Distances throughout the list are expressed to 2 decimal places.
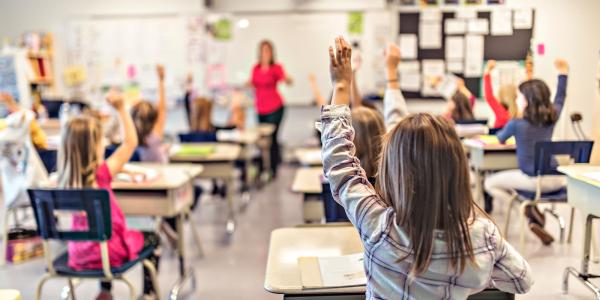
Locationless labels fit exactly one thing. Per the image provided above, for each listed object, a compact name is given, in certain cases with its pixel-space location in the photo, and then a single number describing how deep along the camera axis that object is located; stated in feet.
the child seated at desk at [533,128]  6.44
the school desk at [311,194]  8.32
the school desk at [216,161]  12.12
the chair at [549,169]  6.23
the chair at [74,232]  6.68
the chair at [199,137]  13.85
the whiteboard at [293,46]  20.81
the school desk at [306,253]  4.58
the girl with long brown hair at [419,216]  3.51
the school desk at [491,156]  7.63
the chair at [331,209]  6.95
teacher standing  18.71
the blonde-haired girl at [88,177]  7.35
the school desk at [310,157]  10.39
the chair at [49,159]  11.34
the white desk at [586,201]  6.00
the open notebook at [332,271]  4.64
